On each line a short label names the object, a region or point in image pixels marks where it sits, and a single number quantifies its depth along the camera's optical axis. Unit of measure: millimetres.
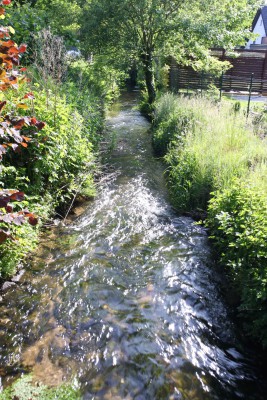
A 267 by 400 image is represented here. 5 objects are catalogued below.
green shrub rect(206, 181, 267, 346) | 3154
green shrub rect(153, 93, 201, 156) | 8430
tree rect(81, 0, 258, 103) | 12195
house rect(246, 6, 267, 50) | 40844
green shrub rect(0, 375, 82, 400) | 2650
